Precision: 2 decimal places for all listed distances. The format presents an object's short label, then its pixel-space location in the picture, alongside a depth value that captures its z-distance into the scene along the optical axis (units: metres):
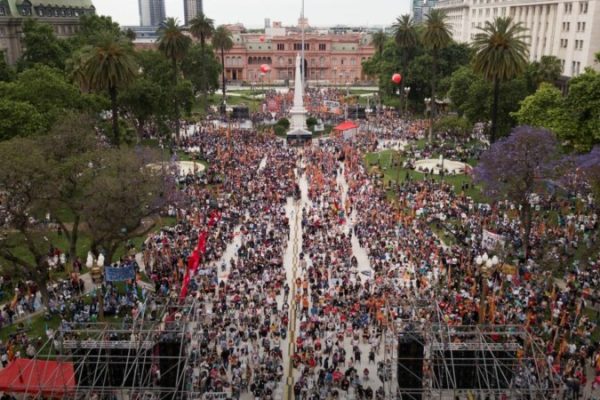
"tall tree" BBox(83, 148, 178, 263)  29.23
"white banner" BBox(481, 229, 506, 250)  32.31
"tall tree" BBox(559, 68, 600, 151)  42.94
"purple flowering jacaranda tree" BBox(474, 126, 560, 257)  33.72
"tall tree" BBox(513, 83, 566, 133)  45.69
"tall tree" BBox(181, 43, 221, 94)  96.25
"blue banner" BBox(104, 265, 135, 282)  27.12
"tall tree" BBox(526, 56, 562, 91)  59.72
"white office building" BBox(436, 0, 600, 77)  65.00
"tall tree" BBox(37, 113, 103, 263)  30.00
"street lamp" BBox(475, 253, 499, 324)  25.05
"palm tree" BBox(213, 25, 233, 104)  103.31
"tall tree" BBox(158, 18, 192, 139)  65.25
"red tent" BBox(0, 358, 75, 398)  19.59
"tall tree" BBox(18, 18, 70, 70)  68.25
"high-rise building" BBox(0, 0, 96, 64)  76.50
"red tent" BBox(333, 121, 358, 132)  72.38
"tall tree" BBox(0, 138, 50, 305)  27.14
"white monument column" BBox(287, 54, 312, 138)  74.76
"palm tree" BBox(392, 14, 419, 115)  81.12
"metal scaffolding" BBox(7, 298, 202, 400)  19.64
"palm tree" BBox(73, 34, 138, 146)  40.88
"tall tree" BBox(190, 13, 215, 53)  83.38
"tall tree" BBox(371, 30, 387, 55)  111.75
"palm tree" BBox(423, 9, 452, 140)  67.38
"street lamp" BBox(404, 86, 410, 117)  86.38
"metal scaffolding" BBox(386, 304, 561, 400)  19.95
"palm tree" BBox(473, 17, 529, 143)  45.34
